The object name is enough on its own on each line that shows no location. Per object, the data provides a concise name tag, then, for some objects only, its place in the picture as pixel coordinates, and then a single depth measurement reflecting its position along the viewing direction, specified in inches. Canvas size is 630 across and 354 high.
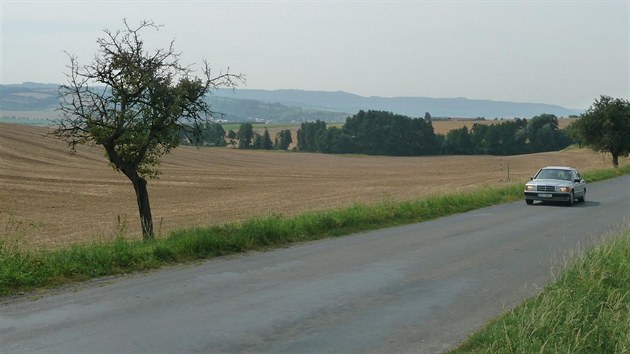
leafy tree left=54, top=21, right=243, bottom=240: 583.8
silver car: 1085.1
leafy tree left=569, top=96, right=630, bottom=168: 2124.8
